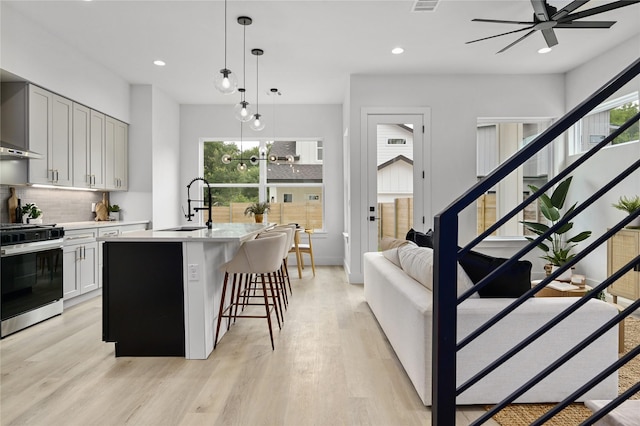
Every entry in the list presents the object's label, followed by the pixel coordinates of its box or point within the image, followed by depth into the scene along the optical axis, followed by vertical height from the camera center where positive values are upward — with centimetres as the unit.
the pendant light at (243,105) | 386 +113
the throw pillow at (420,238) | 332 -27
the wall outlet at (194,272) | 277 -46
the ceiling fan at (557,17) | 288 +157
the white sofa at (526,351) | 200 -75
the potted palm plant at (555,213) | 461 -5
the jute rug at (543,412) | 189 -106
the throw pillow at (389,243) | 351 -33
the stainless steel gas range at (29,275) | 324 -61
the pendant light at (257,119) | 461 +117
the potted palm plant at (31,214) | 405 -6
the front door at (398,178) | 544 +45
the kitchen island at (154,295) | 277 -63
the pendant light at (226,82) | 321 +107
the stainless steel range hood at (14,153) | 338 +52
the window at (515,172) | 575 +61
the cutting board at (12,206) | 399 +3
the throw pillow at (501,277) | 211 -38
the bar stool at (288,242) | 418 -39
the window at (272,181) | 717 +53
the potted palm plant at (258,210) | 601 -2
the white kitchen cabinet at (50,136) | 391 +79
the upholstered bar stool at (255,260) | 297 -40
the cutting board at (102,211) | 542 -3
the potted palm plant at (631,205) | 404 +5
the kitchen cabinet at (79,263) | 408 -61
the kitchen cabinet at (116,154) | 528 +79
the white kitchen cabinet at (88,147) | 463 +79
